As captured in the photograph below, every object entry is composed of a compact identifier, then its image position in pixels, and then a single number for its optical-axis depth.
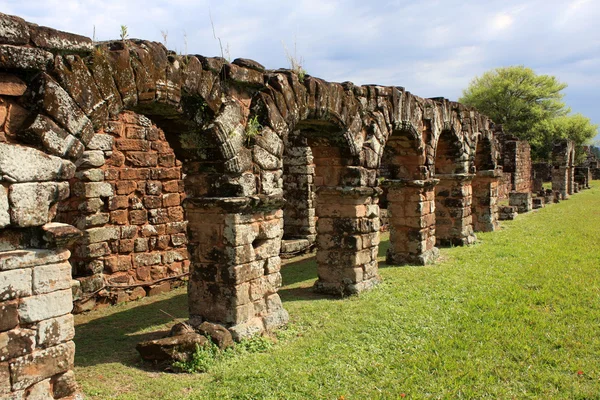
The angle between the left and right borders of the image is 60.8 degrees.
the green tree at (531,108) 44.62
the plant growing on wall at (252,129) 7.01
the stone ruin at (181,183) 4.58
